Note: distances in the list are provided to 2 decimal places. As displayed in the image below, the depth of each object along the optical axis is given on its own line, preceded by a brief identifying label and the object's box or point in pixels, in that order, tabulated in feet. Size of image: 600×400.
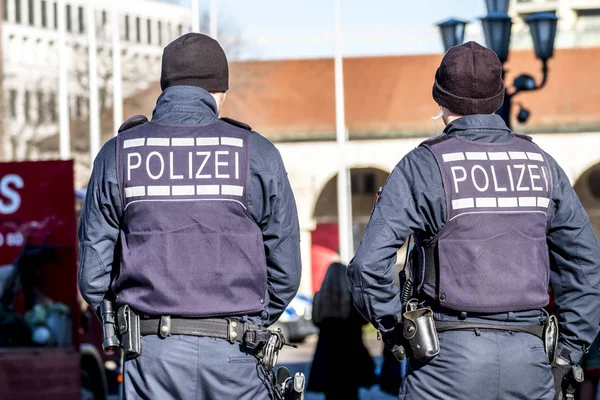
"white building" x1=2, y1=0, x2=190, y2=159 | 167.53
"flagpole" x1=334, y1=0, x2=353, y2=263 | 127.24
